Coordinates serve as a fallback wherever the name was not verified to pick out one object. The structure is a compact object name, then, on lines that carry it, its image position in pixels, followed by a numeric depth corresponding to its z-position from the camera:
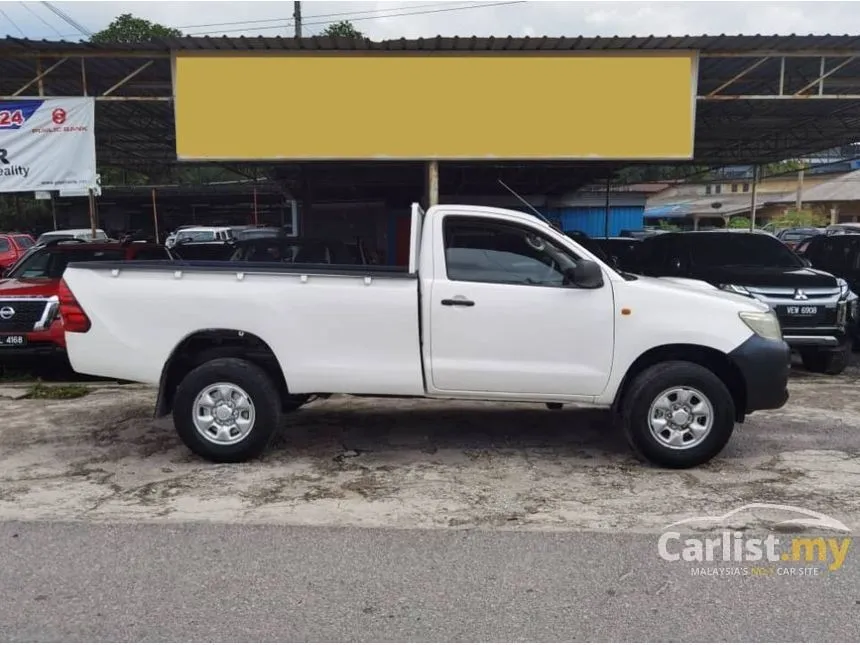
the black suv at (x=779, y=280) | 9.23
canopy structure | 9.79
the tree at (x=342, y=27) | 36.29
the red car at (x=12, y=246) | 17.56
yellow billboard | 9.87
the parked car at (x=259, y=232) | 26.64
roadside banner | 10.58
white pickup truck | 5.72
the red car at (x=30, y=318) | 8.95
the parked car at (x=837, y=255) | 11.95
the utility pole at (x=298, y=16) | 30.21
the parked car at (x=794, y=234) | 29.20
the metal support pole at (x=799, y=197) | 45.42
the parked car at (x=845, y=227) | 26.65
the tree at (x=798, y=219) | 44.53
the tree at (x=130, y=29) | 44.25
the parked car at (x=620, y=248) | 13.05
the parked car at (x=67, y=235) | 22.72
